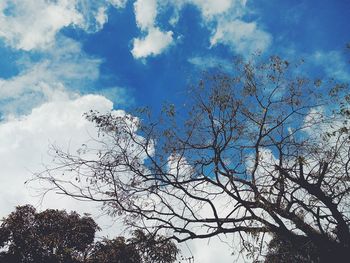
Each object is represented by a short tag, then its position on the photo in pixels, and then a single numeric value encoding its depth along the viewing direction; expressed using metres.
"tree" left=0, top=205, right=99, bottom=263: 20.31
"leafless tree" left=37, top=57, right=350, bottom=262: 8.95
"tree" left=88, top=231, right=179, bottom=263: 9.53
